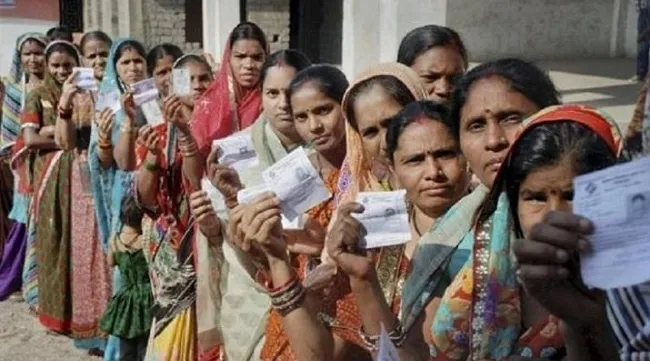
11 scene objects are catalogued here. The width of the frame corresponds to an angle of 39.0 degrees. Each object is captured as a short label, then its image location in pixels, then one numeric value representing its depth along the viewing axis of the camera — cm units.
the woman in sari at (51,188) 570
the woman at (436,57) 320
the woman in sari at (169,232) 384
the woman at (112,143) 462
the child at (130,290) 456
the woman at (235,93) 414
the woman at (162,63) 512
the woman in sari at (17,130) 654
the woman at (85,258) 553
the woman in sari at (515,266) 163
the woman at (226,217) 307
